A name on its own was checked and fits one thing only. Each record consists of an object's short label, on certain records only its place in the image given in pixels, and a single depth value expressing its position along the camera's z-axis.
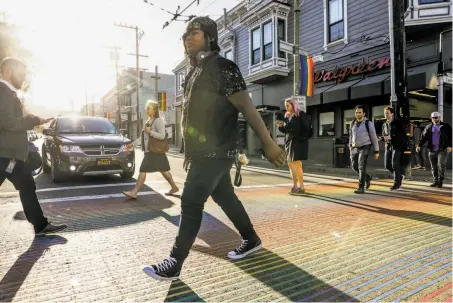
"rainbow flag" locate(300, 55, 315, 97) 13.59
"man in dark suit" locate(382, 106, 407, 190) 7.24
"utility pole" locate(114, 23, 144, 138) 33.68
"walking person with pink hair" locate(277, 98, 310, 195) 6.42
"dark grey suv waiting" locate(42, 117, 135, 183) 7.24
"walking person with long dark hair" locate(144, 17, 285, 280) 2.43
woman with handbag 5.84
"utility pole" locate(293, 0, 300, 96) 12.26
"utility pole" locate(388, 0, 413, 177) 9.80
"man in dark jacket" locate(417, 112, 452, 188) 7.78
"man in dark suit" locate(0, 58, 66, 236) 3.28
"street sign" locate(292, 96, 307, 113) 12.18
